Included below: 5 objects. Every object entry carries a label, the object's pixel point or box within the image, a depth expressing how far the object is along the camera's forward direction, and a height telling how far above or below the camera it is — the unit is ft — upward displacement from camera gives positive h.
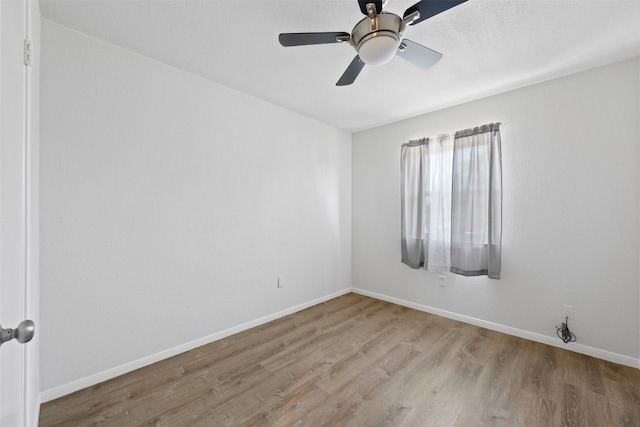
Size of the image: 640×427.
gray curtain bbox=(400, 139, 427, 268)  10.99 +0.41
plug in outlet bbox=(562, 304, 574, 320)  8.03 -2.99
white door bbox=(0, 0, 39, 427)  2.43 +0.02
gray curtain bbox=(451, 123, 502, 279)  9.11 +0.37
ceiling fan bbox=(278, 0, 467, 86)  4.43 +3.36
